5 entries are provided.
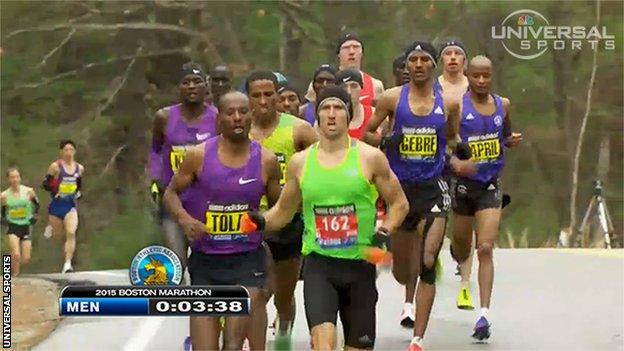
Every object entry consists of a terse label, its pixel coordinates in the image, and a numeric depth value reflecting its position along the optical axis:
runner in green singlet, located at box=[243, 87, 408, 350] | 16.98
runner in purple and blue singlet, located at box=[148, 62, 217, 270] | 21.44
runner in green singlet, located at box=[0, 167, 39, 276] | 37.53
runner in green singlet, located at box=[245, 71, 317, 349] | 19.55
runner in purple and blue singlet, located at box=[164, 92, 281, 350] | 17.44
